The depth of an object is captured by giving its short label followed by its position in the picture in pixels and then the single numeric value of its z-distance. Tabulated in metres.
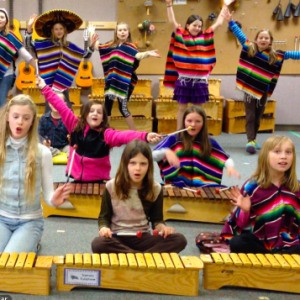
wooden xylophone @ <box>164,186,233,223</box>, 2.83
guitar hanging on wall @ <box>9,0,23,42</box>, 5.77
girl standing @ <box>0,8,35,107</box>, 4.46
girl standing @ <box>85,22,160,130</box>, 4.80
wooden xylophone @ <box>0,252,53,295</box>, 1.89
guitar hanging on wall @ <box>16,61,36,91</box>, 5.85
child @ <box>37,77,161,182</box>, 2.96
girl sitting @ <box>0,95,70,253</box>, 2.14
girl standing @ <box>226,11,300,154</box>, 4.63
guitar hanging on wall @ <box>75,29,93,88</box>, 5.90
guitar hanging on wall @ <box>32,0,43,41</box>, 5.90
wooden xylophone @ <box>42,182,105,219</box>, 2.86
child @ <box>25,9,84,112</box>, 4.40
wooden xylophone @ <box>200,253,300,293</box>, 2.00
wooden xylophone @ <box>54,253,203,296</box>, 1.94
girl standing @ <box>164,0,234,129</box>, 4.47
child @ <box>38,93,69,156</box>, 4.25
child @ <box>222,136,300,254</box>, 2.23
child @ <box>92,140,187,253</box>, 2.15
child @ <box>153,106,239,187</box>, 2.94
